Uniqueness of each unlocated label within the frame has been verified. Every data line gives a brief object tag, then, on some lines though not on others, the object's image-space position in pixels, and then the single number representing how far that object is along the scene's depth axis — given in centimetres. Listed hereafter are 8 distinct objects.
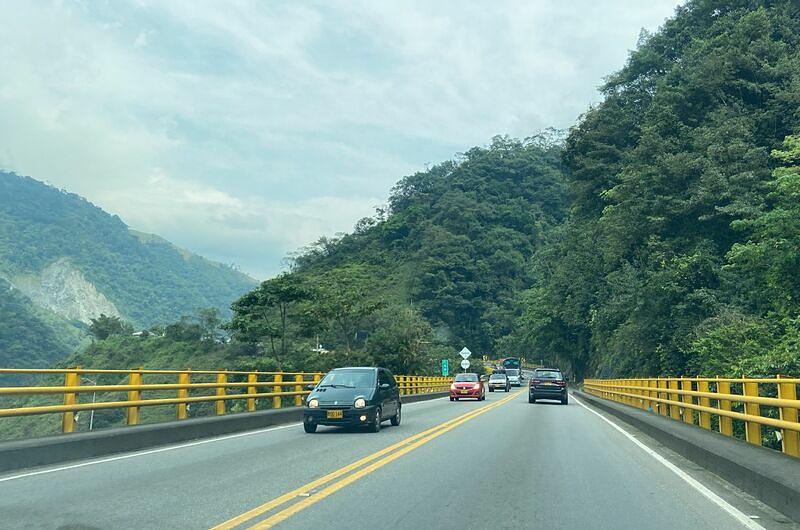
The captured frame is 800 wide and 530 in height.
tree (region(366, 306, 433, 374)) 6275
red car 3809
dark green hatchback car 1612
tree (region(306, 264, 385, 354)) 5866
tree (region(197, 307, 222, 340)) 10788
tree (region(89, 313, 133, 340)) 13325
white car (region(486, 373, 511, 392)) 6256
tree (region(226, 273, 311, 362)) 5578
